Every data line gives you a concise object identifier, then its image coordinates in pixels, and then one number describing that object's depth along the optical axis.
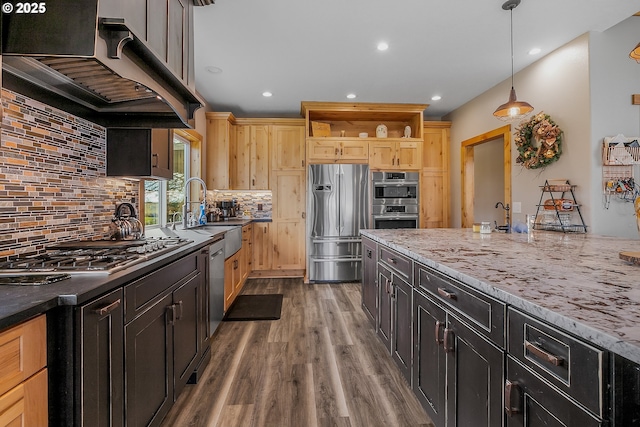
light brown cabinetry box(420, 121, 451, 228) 5.19
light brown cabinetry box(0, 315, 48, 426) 0.73
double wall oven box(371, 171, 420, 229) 4.60
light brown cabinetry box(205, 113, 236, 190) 4.66
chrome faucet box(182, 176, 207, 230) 3.26
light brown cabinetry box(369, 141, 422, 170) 4.67
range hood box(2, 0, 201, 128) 1.10
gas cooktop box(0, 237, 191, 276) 1.13
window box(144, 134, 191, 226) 3.16
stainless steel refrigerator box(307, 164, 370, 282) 4.50
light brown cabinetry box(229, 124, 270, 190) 4.89
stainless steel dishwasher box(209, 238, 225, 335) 2.44
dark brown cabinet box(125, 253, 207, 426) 1.23
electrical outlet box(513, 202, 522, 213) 3.58
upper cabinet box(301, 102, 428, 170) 4.59
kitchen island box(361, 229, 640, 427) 0.64
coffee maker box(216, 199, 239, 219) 4.93
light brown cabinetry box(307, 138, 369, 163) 4.56
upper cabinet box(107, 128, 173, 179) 2.10
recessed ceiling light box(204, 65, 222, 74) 3.46
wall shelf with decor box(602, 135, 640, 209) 2.70
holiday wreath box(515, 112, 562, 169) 3.04
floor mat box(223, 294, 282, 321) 3.15
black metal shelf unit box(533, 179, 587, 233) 2.83
